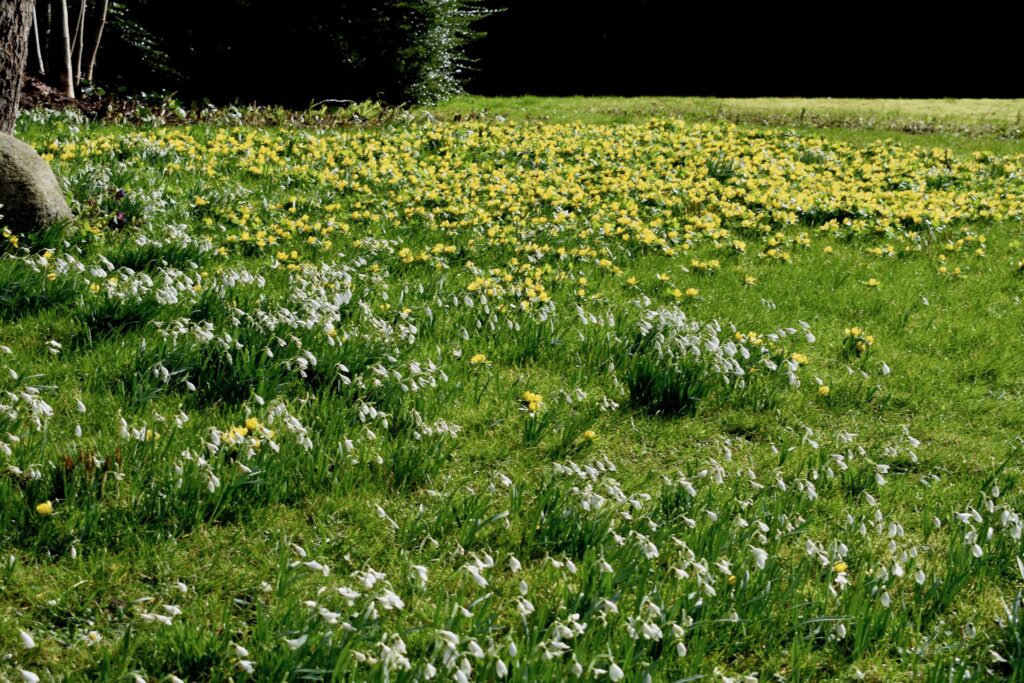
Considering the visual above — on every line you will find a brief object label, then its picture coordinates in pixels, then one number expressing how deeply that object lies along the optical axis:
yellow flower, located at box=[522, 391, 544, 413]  3.98
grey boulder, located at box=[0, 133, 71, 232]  5.58
